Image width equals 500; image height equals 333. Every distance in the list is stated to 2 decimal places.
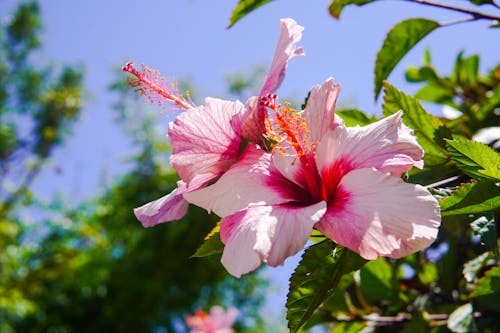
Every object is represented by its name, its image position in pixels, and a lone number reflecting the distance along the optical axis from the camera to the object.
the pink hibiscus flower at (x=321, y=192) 0.49
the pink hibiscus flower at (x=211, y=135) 0.58
